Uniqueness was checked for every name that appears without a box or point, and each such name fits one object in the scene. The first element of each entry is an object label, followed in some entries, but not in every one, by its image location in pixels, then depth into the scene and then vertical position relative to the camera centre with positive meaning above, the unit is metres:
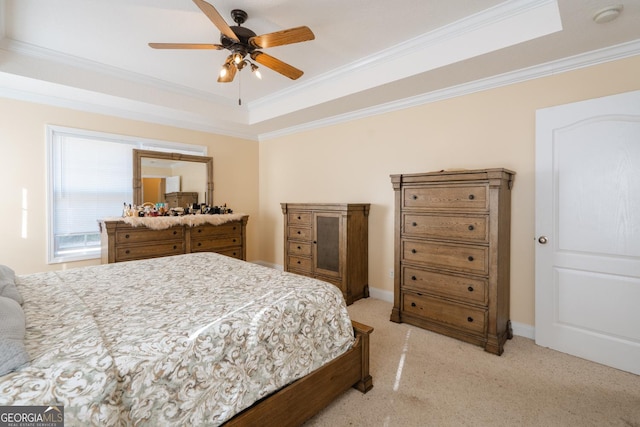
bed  0.96 -0.56
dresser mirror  4.04 +0.51
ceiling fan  1.99 +1.28
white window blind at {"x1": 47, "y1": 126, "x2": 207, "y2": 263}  3.42 +0.34
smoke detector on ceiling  1.82 +1.30
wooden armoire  3.53 -0.42
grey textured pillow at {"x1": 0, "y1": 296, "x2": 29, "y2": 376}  0.93 -0.45
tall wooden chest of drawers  2.45 -0.39
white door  2.17 -0.15
